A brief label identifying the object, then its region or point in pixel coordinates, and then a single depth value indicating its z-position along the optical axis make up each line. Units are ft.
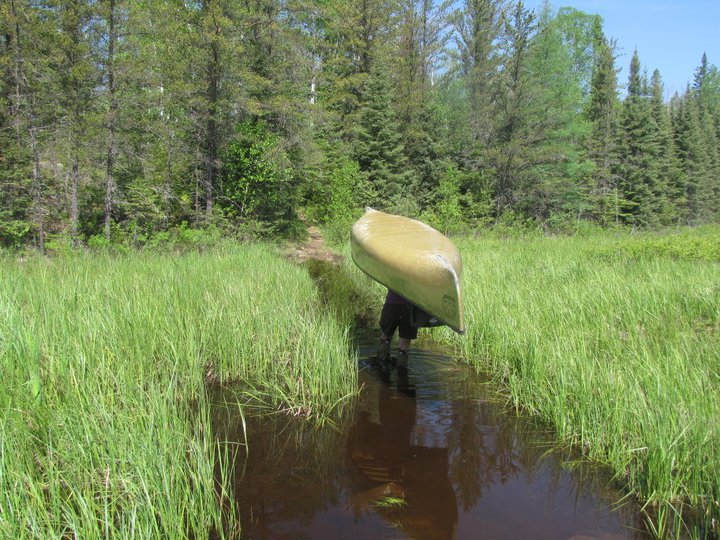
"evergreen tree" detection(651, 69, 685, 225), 98.53
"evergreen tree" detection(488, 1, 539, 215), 68.74
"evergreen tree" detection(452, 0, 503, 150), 75.61
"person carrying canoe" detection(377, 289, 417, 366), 17.76
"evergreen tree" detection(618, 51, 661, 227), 94.17
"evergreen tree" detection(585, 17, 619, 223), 86.02
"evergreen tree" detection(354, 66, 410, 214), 73.20
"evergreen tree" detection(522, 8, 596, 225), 70.85
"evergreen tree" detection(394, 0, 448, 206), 81.20
